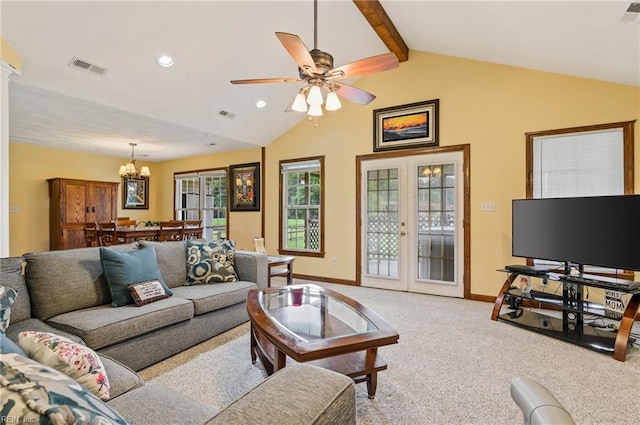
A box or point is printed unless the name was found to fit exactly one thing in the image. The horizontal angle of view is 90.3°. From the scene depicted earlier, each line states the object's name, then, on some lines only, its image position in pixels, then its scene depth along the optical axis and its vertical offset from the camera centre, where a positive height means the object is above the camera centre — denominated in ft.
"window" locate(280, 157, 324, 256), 18.39 +0.39
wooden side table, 13.58 -2.20
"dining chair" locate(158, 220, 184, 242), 16.53 -0.97
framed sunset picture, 14.93 +4.25
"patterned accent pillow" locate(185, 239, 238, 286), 10.59 -1.72
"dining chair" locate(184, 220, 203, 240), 17.82 -0.96
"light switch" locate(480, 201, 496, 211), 13.58 +0.29
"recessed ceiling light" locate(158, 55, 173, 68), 11.48 +5.55
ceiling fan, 7.81 +3.71
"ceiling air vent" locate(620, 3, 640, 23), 7.25 +4.71
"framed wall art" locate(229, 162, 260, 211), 20.75 +1.77
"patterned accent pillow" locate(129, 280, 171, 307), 8.05 -2.08
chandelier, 18.38 +2.47
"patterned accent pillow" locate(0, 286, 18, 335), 4.64 -1.38
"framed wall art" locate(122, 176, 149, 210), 24.62 +1.53
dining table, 15.18 -1.00
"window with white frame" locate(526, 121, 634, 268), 11.37 +1.96
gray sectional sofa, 2.85 -2.30
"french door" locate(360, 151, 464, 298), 14.55 -0.52
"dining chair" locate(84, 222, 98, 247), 16.47 -1.07
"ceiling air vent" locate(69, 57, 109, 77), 10.56 +5.00
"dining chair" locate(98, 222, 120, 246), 15.44 -1.07
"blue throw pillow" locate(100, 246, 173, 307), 8.02 -1.53
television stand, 8.59 -3.41
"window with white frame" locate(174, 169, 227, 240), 22.97 +1.00
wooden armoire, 19.30 +0.28
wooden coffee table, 5.66 -2.42
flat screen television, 8.87 -0.54
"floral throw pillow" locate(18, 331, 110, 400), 3.67 -1.75
